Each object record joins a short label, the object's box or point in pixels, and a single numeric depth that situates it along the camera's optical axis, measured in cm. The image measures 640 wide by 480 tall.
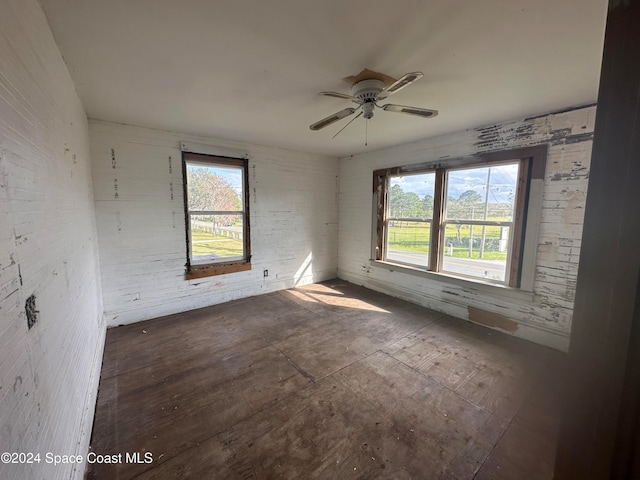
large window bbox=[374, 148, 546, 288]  312
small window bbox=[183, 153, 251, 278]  383
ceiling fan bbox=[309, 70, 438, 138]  206
